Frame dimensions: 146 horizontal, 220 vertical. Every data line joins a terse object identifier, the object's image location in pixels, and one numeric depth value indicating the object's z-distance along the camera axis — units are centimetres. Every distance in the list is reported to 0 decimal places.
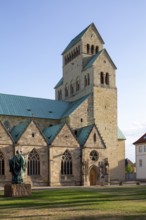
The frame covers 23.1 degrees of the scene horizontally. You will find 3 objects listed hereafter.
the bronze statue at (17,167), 2991
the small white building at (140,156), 8181
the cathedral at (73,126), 5162
